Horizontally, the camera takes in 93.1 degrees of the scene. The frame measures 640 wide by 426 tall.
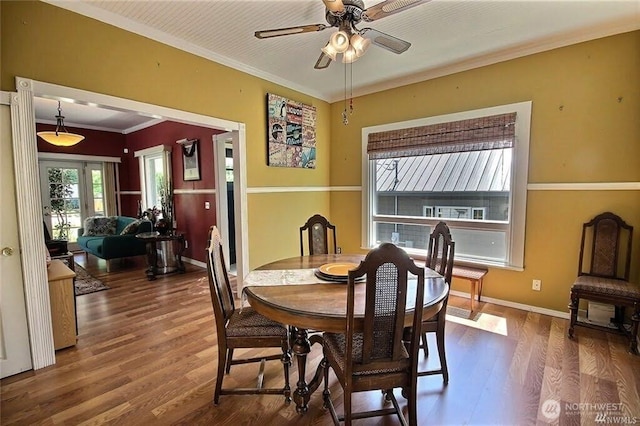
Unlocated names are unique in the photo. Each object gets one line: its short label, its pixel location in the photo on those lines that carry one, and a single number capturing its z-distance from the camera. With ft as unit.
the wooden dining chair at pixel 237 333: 6.10
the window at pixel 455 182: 10.62
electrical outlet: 10.36
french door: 20.66
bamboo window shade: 10.61
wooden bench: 10.48
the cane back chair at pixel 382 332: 4.59
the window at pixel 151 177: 19.81
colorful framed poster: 12.65
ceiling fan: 5.92
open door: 6.84
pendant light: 14.44
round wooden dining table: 4.96
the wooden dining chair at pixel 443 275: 6.80
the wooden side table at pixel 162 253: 15.25
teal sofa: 16.21
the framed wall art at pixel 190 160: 16.58
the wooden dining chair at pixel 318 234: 10.14
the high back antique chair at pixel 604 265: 8.23
